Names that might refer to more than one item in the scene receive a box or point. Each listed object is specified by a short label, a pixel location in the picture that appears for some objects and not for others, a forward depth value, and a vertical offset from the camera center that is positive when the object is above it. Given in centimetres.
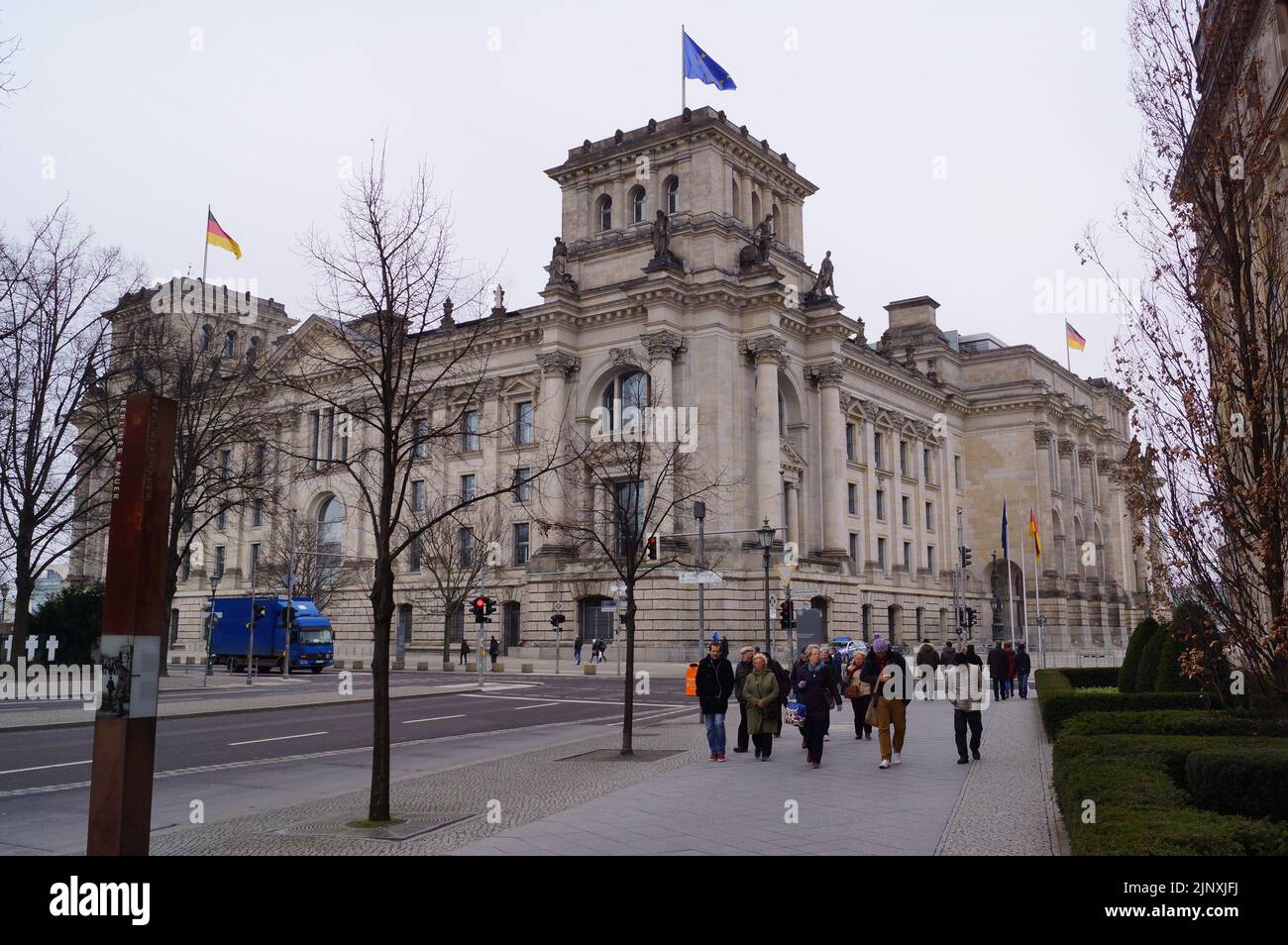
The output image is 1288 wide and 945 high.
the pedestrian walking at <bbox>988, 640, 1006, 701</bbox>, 3136 -166
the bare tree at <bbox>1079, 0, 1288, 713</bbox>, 1284 +296
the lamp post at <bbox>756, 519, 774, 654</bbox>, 3425 +242
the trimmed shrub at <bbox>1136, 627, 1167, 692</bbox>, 2003 -103
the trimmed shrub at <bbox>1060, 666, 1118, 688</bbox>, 2997 -192
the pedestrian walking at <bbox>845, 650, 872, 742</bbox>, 1941 -152
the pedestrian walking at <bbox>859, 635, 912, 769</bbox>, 1581 -141
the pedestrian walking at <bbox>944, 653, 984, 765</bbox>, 1611 -138
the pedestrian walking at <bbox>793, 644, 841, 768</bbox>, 1609 -139
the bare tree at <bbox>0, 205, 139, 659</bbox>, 2766 +551
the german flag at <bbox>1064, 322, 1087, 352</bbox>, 7802 +2002
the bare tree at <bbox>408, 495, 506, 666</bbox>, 5384 +313
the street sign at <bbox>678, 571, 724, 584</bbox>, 4156 +135
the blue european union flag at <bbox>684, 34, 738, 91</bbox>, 5216 +2653
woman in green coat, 1719 -156
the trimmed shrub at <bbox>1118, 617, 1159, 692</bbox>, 2198 -89
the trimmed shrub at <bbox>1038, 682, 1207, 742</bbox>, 1694 -154
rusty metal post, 723 -34
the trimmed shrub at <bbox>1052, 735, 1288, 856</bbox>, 677 -148
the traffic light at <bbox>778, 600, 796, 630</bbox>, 3447 -20
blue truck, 5325 -140
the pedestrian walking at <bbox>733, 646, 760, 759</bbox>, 1833 -132
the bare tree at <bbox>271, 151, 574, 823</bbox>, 1159 +304
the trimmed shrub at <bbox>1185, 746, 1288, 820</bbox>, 907 -150
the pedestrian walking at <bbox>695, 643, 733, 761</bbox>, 1720 -135
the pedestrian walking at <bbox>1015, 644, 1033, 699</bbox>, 3328 -188
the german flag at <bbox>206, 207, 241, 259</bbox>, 4794 +1681
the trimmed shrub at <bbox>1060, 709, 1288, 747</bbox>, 1246 -140
